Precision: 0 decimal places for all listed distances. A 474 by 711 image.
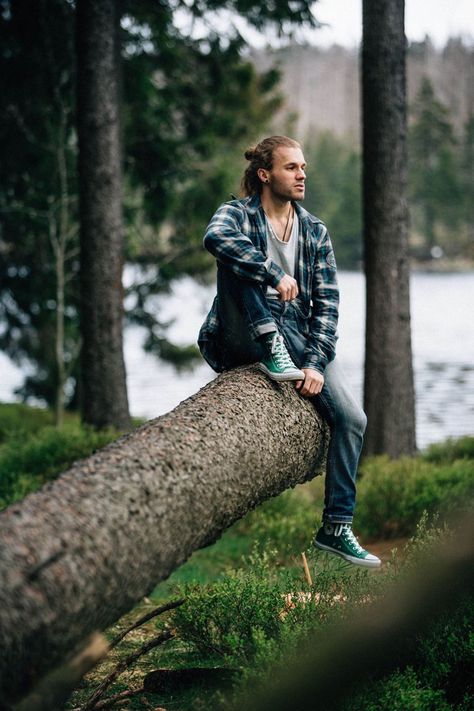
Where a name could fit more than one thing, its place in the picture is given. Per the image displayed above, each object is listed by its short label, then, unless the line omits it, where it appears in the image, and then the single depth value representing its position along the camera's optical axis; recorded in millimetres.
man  3848
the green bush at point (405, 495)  6961
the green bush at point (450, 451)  9062
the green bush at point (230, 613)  3850
